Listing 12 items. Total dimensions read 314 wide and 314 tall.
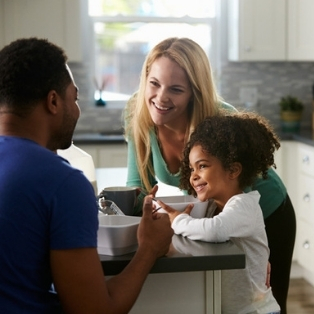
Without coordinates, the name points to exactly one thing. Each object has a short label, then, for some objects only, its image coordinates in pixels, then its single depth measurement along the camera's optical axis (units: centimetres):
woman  248
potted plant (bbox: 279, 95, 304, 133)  531
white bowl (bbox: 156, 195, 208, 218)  209
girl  198
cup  227
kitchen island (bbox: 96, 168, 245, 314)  185
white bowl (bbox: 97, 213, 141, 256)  175
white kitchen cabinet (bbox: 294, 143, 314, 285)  471
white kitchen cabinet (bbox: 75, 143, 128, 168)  494
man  151
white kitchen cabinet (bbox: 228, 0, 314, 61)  518
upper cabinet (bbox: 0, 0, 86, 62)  506
